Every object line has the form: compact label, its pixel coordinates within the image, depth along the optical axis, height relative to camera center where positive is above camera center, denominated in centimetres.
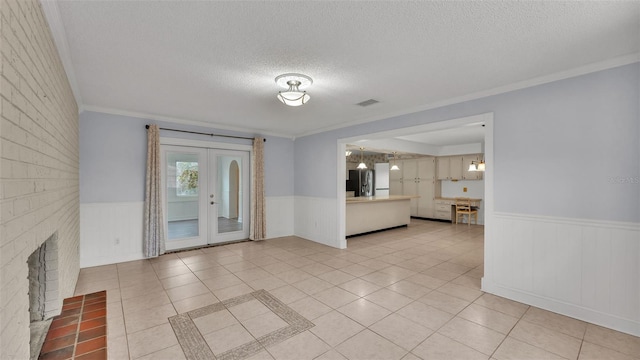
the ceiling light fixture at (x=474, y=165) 803 +45
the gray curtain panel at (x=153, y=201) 463 -35
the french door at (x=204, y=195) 512 -30
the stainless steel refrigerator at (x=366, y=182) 962 -5
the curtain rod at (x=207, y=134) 503 +91
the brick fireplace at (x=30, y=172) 119 +5
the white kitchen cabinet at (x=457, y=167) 836 +43
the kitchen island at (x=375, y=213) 647 -84
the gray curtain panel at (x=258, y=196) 593 -34
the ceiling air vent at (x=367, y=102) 388 +112
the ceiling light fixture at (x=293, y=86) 291 +105
